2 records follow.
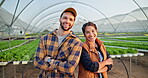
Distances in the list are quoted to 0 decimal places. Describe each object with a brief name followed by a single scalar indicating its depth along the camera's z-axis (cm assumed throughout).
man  127
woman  143
